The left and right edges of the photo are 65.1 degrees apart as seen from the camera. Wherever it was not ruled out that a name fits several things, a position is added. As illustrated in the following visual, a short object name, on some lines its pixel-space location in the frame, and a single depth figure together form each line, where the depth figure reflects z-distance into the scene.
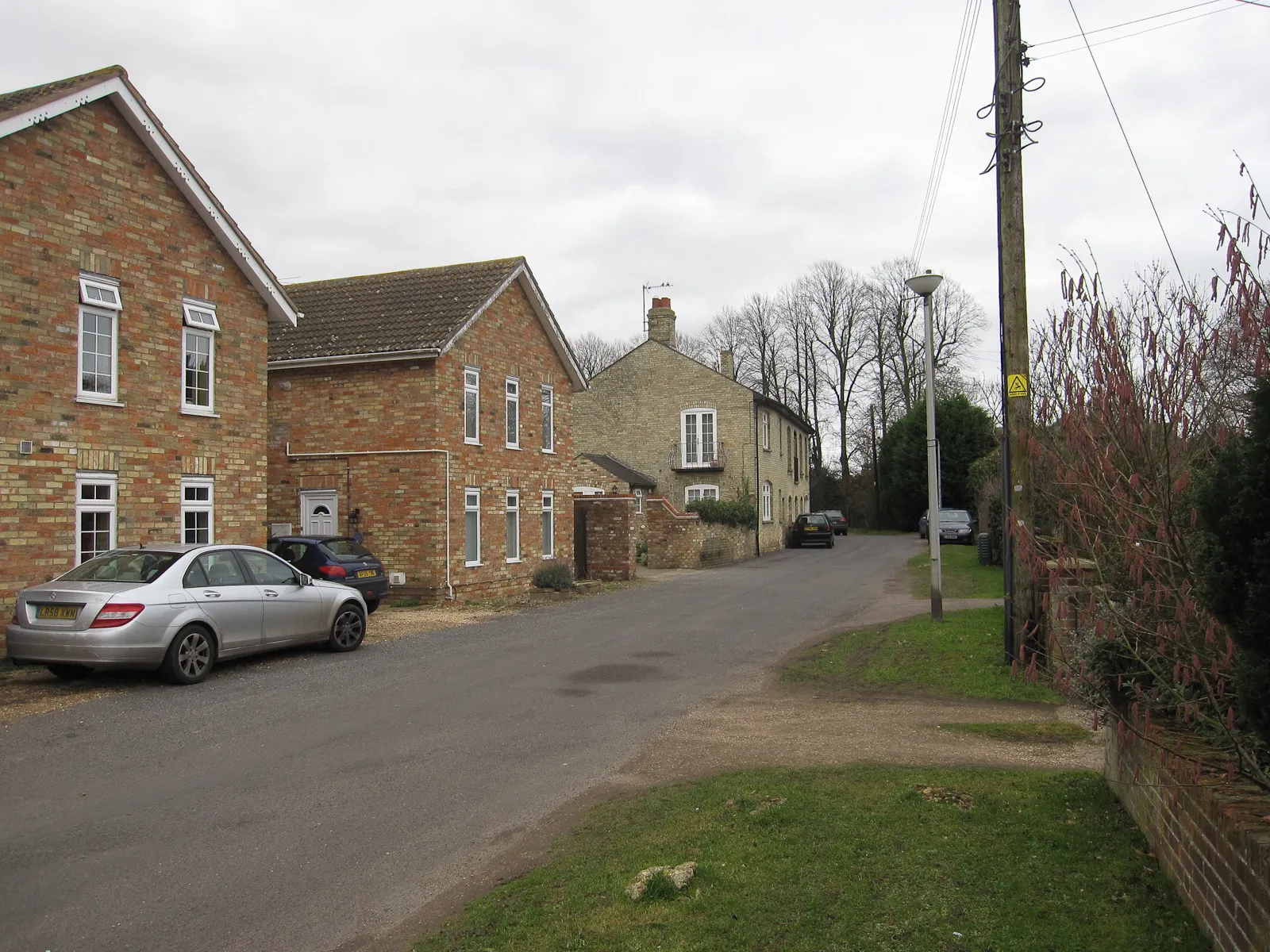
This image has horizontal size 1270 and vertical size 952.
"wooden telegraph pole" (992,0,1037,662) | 11.20
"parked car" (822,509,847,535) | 61.09
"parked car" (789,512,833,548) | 47.97
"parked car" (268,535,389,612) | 16.97
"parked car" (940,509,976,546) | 41.72
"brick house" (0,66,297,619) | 13.27
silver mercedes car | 10.46
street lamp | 15.12
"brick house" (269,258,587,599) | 21.08
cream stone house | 42.88
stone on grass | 4.82
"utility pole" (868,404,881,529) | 69.23
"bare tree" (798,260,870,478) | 67.81
